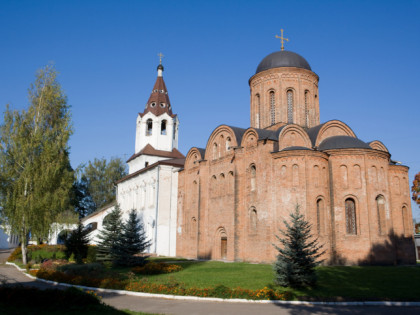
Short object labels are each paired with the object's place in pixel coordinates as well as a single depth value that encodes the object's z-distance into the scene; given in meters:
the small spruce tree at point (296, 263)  11.50
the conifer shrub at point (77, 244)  19.72
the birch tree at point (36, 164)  20.47
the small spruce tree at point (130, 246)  17.88
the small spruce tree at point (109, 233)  21.10
